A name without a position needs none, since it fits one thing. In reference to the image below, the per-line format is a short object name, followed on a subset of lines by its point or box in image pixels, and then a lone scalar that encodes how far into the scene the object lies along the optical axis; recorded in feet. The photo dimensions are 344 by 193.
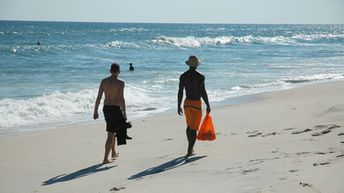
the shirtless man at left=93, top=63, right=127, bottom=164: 45.21
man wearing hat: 46.21
